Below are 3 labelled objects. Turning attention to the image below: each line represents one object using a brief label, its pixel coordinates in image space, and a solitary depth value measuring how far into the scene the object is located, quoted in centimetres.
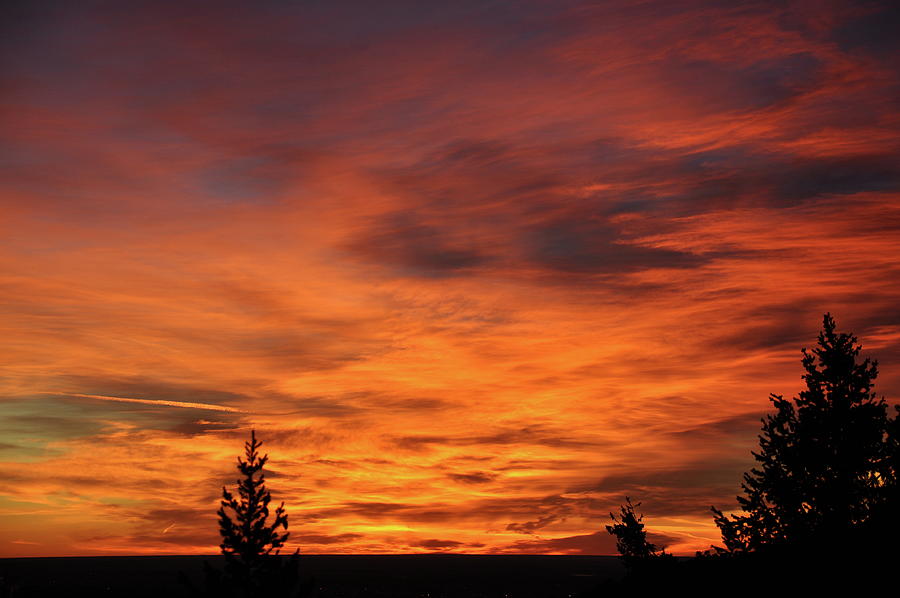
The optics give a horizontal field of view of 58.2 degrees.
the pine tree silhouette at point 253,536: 4709
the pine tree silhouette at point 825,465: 4125
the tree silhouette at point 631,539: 6669
